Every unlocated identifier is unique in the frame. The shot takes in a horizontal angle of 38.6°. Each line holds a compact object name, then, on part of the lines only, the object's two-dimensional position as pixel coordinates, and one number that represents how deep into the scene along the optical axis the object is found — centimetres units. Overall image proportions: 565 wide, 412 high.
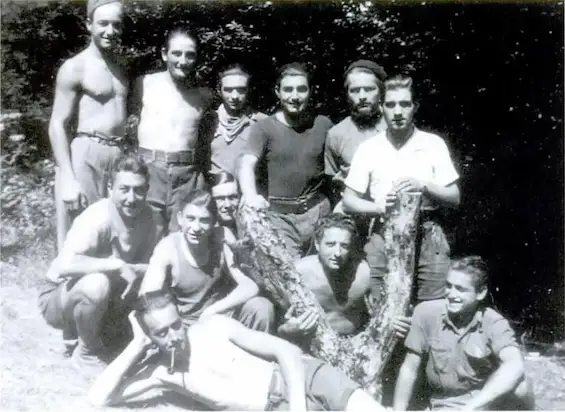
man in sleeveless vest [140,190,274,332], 432
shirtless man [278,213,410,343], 426
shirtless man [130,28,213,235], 475
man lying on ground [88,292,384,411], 396
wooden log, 426
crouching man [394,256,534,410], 396
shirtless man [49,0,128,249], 478
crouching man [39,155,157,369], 437
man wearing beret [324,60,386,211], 467
